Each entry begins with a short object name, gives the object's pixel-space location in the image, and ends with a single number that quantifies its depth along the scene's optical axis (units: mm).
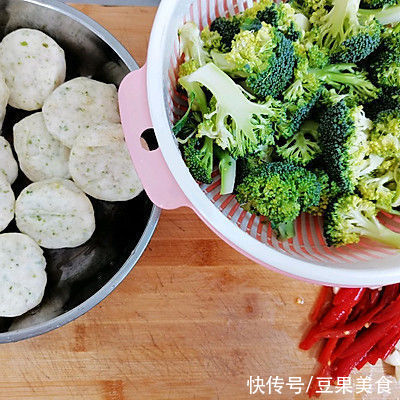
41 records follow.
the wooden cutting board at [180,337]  327
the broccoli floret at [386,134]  246
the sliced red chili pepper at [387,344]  337
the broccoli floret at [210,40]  259
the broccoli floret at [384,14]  260
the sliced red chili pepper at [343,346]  340
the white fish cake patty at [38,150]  310
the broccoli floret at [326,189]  262
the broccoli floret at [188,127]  255
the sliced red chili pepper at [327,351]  337
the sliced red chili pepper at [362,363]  340
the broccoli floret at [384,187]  259
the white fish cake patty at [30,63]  307
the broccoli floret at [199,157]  248
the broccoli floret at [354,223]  259
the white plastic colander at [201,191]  230
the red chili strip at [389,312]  336
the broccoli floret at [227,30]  261
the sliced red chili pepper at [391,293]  343
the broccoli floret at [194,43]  254
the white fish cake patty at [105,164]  296
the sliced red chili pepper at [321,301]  346
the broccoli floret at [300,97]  246
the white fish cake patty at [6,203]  301
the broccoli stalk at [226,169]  260
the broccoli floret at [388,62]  253
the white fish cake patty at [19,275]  287
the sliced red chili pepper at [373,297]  346
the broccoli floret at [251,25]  252
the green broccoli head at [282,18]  243
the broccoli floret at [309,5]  265
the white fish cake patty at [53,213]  301
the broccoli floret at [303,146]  258
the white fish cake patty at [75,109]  303
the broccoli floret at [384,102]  259
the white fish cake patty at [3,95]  302
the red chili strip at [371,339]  337
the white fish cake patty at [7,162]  312
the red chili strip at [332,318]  336
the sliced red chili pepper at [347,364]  335
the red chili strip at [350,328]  334
